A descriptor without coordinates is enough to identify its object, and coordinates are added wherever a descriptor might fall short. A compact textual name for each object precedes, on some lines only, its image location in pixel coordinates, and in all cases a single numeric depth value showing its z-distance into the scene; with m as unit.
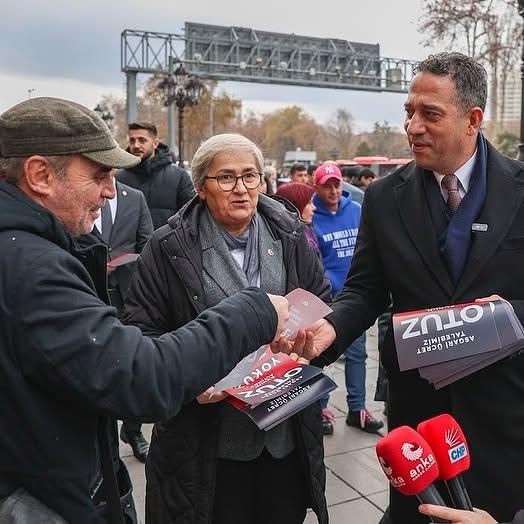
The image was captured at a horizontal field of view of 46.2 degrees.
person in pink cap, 4.82
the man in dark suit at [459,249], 2.09
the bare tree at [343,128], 89.94
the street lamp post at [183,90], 17.81
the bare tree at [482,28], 17.98
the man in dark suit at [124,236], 4.29
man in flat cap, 1.37
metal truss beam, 37.78
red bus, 31.72
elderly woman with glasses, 2.42
